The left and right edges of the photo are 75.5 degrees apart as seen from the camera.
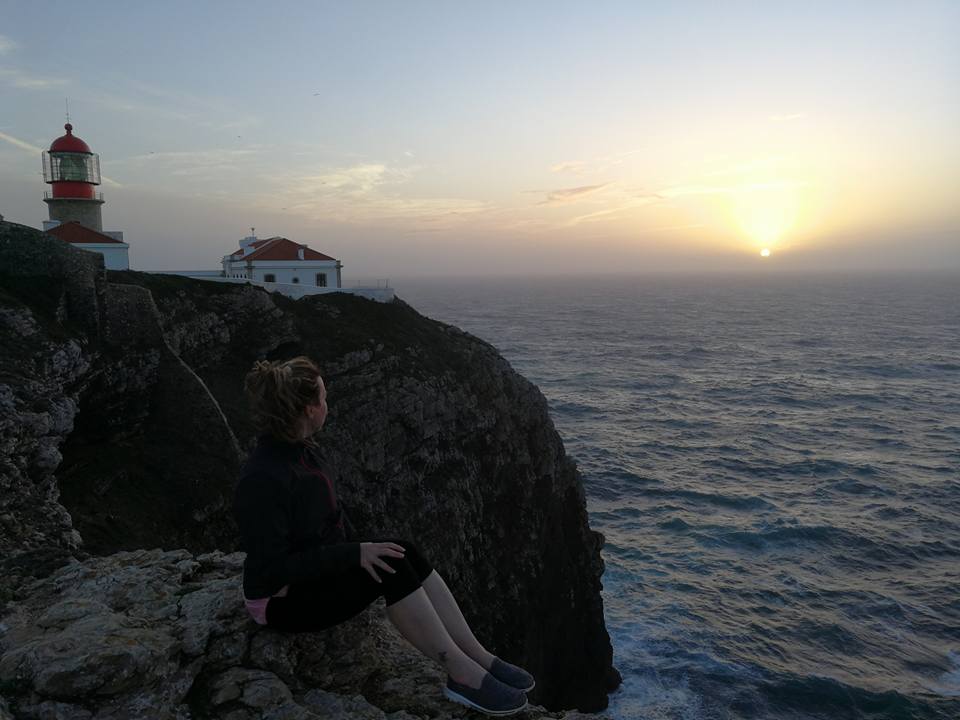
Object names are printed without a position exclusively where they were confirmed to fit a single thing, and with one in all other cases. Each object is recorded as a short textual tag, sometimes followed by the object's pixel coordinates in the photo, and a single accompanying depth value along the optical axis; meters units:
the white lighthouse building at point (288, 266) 46.62
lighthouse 43.62
